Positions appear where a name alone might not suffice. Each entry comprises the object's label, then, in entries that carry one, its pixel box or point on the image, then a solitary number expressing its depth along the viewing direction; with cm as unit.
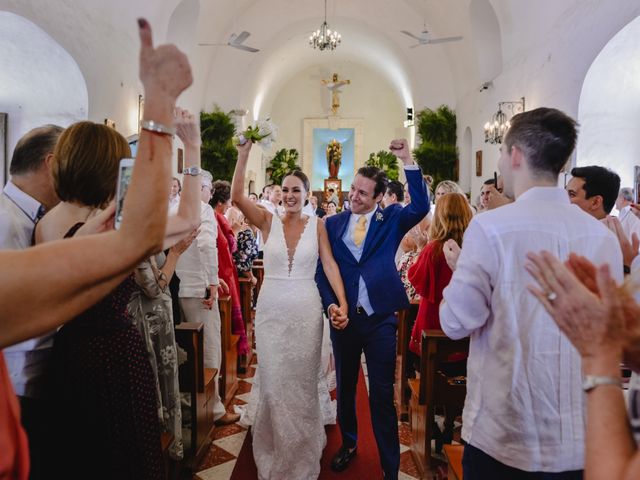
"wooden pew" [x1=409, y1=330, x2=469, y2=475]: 318
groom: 314
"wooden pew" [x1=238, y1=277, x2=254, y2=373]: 557
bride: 324
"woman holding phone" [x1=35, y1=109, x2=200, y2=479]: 170
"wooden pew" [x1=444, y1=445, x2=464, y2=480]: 238
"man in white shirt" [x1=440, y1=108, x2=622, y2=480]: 166
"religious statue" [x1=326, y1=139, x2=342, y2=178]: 2217
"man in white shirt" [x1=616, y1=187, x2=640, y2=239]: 505
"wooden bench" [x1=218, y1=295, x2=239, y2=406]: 444
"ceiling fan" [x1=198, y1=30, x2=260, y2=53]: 1164
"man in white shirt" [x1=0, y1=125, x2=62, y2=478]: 170
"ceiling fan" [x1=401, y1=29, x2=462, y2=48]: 1219
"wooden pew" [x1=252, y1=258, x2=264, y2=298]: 692
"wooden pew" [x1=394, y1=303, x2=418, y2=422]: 443
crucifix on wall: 2177
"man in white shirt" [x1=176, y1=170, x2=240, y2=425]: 403
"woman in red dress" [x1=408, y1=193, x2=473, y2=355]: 338
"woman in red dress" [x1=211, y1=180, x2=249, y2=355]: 461
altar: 2273
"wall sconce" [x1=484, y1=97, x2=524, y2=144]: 982
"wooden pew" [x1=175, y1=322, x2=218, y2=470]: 325
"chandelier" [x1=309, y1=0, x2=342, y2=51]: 1541
